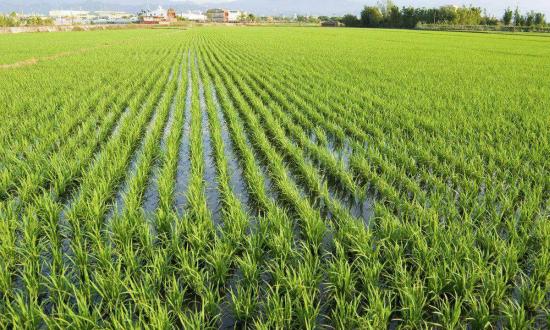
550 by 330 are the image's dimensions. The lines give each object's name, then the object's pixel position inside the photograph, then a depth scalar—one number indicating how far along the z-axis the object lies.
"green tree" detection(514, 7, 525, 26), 67.38
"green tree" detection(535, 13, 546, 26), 63.53
